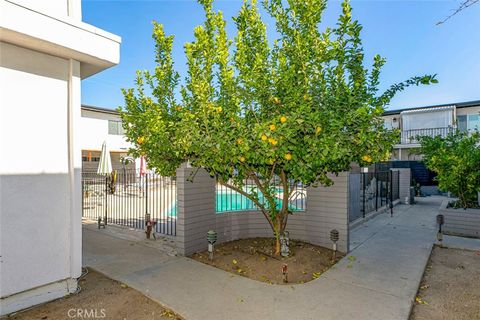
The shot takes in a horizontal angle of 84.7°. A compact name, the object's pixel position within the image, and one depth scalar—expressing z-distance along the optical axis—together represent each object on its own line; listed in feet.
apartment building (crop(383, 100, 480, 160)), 67.21
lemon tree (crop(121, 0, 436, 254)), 14.65
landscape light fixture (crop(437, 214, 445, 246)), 24.42
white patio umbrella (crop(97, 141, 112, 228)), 38.93
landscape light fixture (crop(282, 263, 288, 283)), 16.37
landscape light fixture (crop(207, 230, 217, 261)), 20.01
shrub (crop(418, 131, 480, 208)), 27.66
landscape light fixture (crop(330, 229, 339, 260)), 20.11
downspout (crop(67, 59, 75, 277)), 15.05
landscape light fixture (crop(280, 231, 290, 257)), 20.33
